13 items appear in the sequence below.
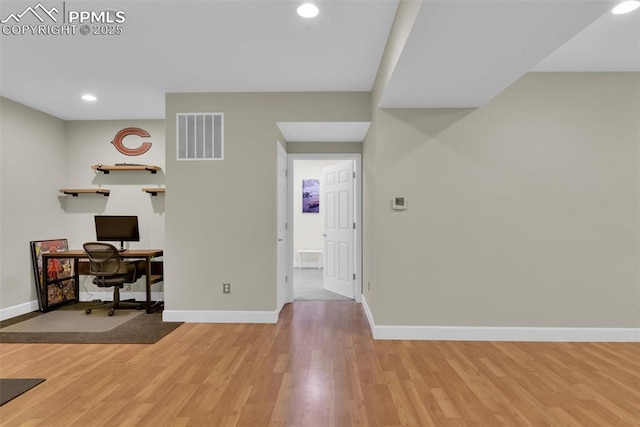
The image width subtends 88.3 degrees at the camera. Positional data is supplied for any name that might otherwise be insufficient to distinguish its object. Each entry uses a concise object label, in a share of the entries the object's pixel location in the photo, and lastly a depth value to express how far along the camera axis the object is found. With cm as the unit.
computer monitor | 458
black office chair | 409
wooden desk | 421
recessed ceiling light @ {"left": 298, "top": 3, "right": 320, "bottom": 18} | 230
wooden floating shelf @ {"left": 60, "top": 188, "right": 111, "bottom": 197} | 474
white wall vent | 388
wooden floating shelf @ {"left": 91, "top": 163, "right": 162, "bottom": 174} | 469
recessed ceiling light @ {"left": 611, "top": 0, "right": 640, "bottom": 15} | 209
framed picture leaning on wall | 435
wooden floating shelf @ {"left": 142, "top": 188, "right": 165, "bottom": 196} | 467
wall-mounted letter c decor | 490
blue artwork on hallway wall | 769
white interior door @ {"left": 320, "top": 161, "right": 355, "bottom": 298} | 489
